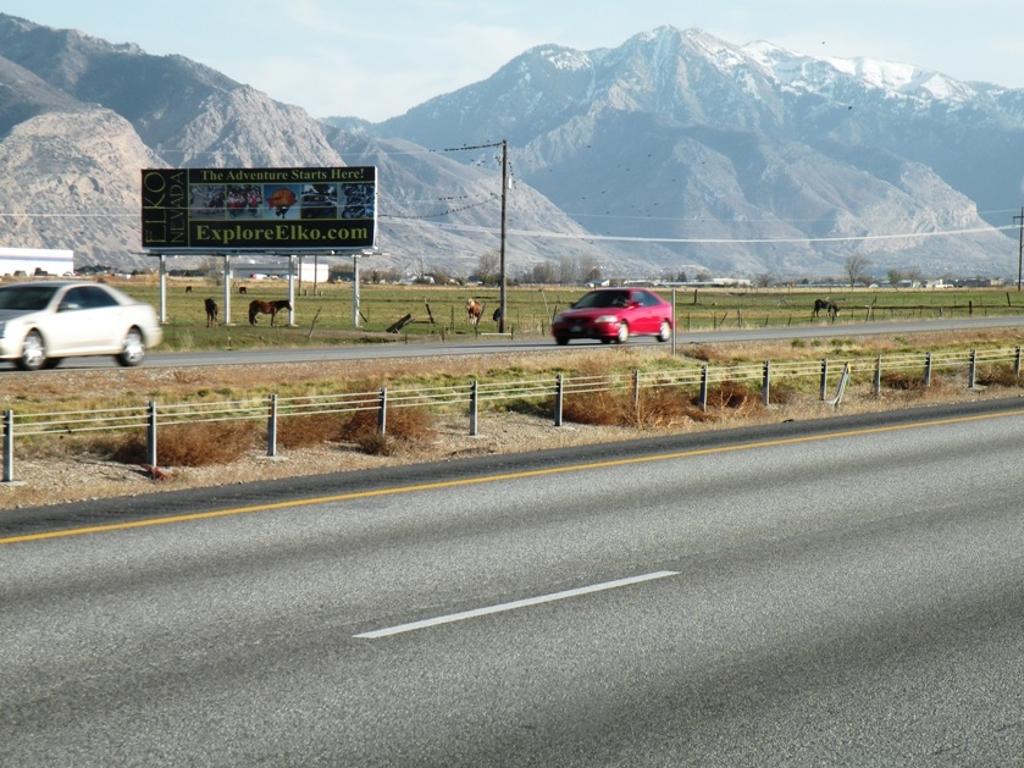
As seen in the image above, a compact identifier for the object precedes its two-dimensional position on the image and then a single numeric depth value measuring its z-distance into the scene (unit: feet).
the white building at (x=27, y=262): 611.47
